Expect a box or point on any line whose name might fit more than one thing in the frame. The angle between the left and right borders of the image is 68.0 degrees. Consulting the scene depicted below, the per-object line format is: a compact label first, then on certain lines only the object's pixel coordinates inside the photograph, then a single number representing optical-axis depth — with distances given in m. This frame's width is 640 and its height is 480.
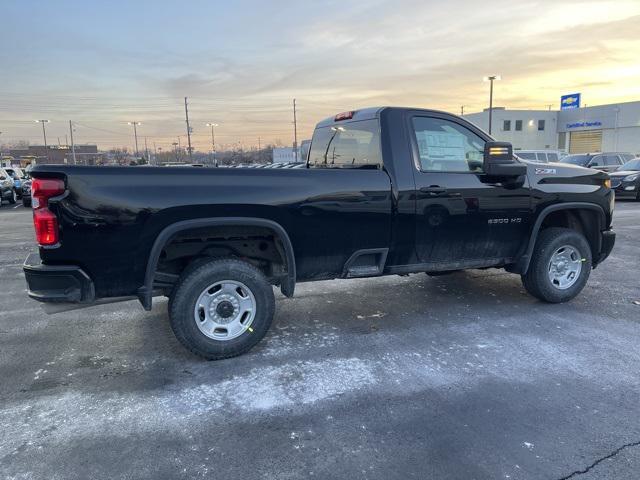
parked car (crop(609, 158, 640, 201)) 17.80
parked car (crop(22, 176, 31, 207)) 20.27
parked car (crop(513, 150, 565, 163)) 19.98
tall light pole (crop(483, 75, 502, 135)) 31.74
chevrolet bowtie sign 63.03
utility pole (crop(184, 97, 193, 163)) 50.28
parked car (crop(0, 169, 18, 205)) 20.90
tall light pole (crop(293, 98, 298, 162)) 59.64
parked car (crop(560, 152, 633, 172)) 21.67
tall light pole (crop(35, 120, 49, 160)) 91.09
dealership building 52.00
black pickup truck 3.53
